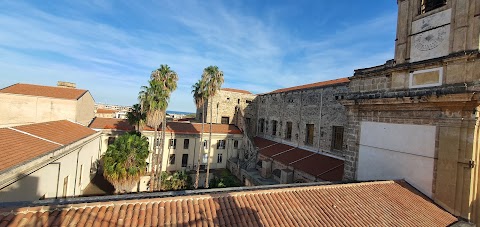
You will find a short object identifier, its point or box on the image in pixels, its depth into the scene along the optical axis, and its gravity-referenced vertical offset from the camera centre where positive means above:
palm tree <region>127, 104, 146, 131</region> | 22.07 -1.05
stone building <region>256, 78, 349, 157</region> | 17.69 -0.08
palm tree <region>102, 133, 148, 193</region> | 16.03 -4.26
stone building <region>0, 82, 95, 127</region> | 20.89 -0.59
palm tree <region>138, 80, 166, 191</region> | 19.42 +0.39
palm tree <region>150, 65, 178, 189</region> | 19.96 +2.39
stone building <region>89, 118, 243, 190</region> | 24.06 -3.73
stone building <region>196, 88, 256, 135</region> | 30.19 +0.60
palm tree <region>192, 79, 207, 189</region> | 22.59 +1.73
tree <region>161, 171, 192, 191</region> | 21.07 -6.90
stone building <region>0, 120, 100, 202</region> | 7.51 -2.43
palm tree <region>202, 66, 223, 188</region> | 22.42 +3.18
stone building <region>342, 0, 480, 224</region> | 6.23 +0.51
